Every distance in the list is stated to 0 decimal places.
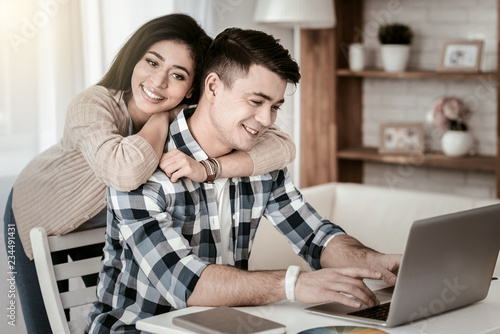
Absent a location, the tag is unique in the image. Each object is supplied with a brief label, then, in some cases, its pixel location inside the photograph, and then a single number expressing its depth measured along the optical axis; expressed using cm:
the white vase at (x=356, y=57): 425
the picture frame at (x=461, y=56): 391
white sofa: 303
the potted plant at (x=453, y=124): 396
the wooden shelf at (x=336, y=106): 428
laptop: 138
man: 154
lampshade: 391
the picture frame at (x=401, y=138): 423
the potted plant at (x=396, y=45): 412
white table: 141
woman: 172
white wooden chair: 186
